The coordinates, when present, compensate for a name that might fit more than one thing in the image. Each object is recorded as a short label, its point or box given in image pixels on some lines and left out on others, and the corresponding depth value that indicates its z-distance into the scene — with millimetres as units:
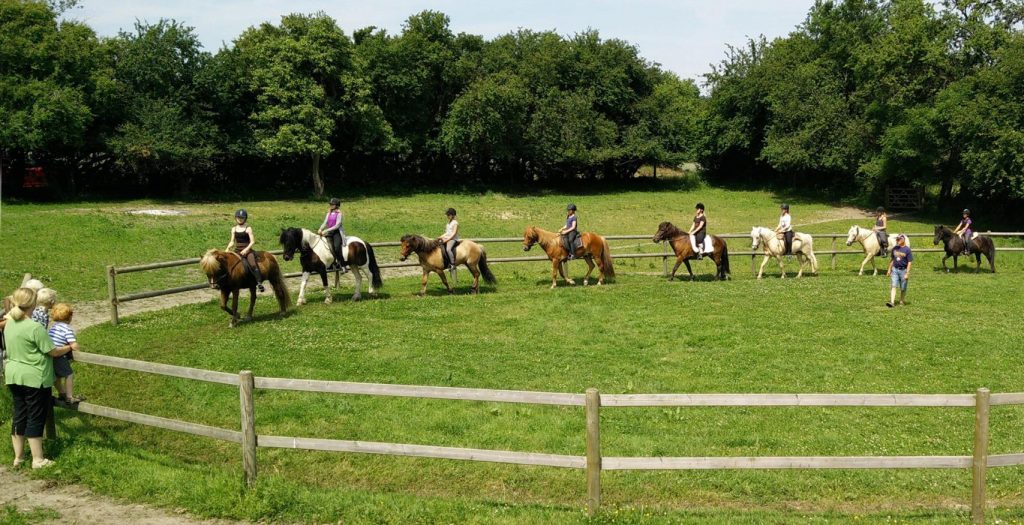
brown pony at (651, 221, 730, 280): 21359
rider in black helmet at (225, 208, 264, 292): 15008
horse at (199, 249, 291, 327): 14164
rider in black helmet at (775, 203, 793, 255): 22766
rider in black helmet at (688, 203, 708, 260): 21094
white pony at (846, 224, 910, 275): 23750
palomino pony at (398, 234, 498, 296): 18453
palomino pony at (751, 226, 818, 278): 22875
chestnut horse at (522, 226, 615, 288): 20031
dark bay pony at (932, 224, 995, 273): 24109
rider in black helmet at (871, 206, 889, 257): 23609
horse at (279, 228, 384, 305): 16625
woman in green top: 7613
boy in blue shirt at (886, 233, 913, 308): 16969
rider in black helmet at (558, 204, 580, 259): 19922
